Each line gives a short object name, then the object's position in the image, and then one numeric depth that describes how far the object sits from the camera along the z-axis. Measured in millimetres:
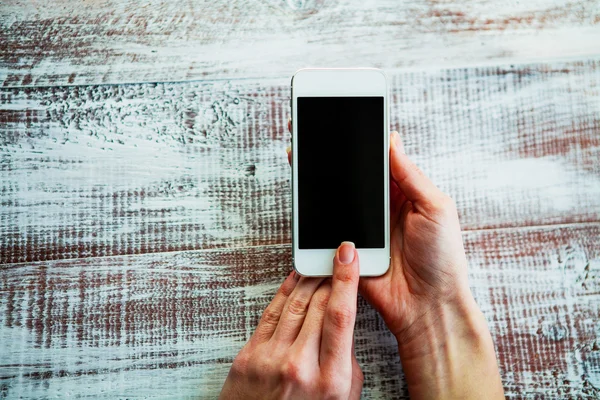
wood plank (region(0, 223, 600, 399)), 520
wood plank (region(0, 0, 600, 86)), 533
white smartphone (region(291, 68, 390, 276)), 496
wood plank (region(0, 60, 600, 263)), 528
